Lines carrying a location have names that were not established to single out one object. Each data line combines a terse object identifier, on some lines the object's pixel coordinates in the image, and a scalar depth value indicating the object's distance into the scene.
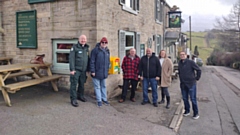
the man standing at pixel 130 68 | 6.99
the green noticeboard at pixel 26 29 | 7.73
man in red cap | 6.00
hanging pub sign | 19.50
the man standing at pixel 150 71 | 6.69
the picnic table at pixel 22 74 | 5.46
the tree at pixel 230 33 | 38.62
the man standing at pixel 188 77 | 5.90
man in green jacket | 5.82
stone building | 6.88
